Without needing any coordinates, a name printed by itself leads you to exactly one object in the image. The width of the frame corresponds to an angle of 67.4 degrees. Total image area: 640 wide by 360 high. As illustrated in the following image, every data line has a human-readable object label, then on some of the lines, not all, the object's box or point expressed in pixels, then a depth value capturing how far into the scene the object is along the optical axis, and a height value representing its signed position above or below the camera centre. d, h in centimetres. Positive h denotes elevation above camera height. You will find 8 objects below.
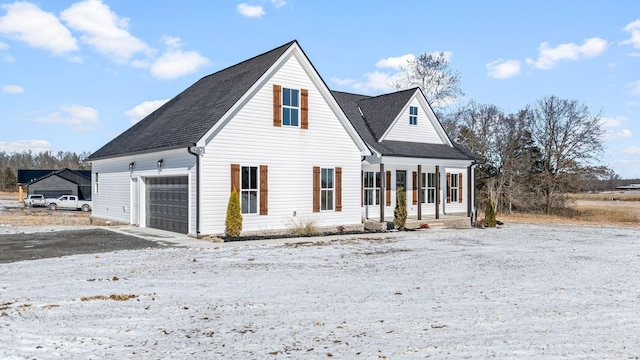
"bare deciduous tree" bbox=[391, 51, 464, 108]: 3931 +934
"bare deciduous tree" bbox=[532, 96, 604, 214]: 3656 +327
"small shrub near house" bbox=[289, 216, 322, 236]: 1805 -141
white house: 1688 +134
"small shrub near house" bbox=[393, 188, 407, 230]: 2023 -95
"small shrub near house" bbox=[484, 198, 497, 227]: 2325 -140
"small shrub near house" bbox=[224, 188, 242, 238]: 1623 -92
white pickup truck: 4025 -103
